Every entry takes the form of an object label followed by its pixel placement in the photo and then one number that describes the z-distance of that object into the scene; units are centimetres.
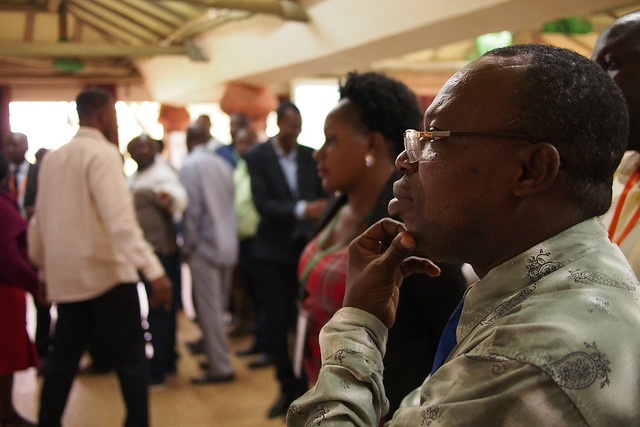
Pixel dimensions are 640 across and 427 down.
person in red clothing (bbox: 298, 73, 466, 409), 175
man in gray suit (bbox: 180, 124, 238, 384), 398
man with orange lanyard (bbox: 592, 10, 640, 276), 144
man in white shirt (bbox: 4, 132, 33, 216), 483
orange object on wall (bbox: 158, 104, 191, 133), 668
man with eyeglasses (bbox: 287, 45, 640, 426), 69
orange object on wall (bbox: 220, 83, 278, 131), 684
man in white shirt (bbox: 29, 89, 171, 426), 261
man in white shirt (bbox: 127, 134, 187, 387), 388
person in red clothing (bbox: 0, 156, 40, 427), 295
